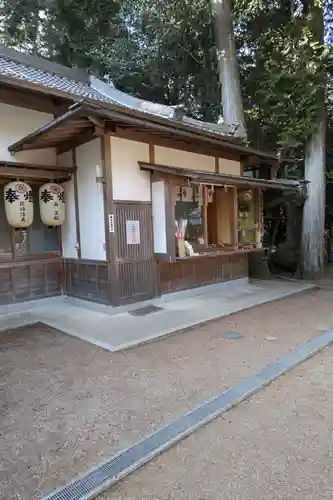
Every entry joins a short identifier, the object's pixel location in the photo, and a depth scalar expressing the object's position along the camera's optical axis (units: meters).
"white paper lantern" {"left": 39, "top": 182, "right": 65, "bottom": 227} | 6.77
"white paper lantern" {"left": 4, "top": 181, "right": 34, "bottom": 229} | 6.24
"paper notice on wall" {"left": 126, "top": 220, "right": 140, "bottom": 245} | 6.49
